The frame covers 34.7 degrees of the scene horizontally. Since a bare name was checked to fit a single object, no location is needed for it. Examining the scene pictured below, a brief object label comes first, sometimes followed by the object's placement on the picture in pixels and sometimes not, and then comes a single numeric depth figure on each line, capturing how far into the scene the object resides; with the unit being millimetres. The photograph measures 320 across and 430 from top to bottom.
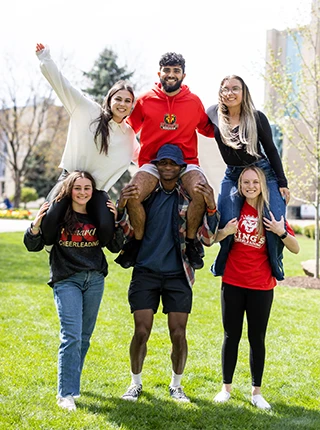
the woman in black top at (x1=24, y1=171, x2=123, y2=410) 3967
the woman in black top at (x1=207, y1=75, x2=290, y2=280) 4324
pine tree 30766
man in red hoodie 4195
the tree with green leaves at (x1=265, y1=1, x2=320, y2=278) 11852
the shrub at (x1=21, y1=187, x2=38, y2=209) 40281
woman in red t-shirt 4250
